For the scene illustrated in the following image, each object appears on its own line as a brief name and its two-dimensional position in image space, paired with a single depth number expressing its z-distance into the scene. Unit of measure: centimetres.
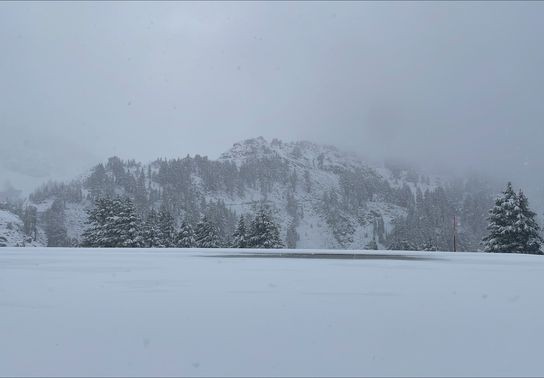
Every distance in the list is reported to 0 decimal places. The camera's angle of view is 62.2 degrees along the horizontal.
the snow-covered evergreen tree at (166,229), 6199
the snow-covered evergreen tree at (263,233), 5450
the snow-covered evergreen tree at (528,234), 4006
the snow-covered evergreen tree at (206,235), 5947
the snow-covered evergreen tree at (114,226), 5569
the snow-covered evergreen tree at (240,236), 5566
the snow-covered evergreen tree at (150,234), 5934
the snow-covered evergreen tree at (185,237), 5909
